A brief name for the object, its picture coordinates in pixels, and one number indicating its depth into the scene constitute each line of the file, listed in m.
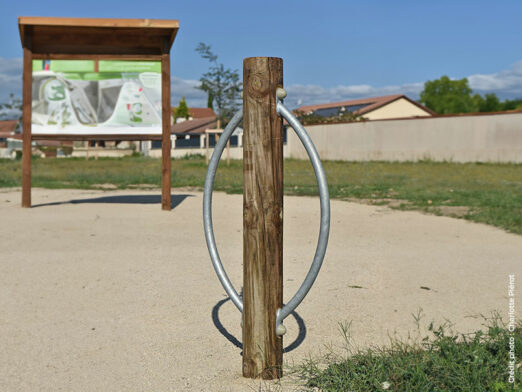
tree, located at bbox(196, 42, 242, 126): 33.34
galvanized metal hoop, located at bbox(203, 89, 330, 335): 2.50
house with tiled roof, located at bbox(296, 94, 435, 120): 42.00
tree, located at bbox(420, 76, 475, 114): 79.06
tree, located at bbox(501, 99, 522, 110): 66.57
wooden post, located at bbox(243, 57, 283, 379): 2.65
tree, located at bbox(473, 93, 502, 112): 69.74
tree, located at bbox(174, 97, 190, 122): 75.38
